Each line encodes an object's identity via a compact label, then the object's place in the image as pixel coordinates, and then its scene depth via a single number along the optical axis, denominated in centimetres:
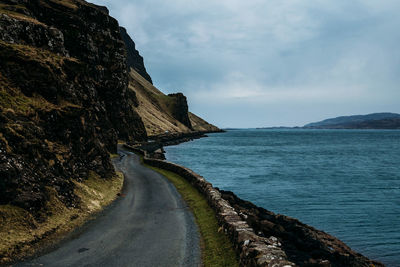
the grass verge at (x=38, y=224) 1273
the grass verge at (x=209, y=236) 1232
